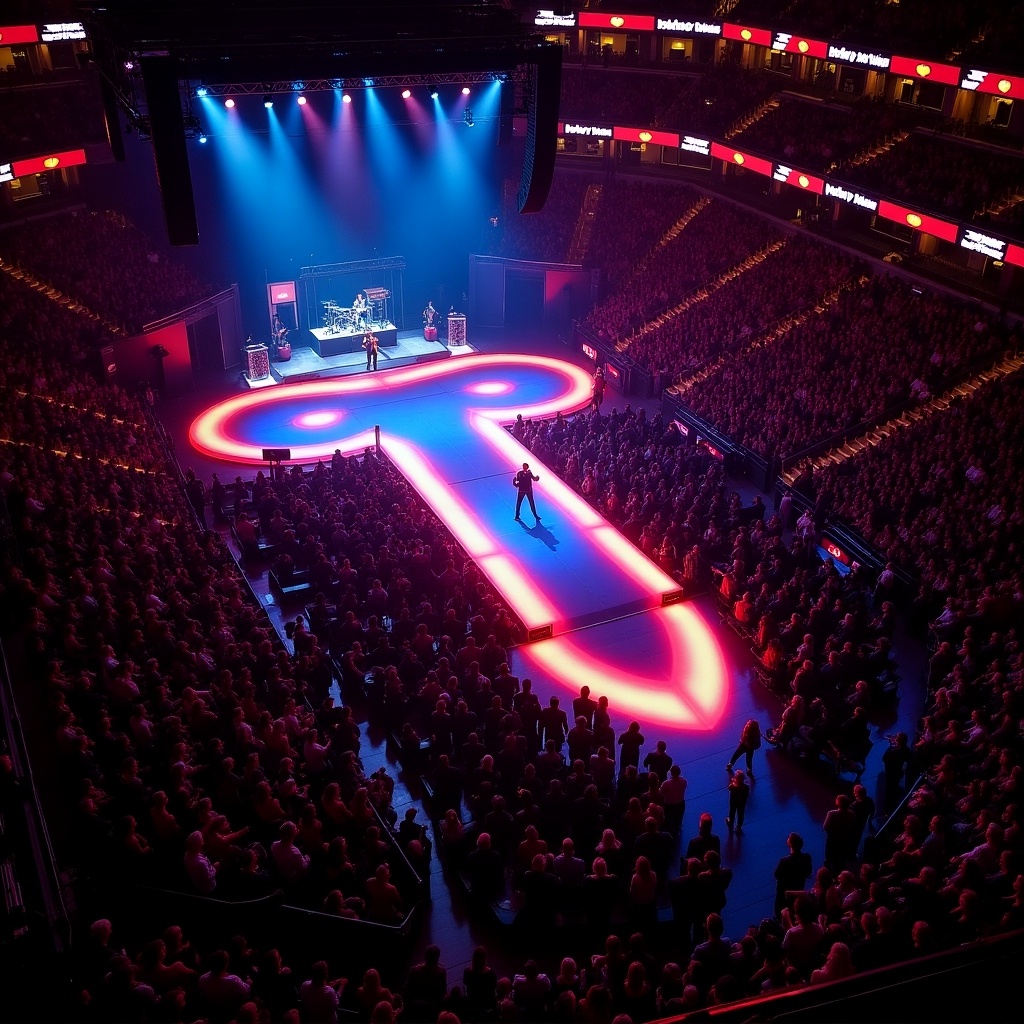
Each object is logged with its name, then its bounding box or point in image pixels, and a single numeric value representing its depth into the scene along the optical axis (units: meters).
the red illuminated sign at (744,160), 28.22
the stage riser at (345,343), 30.27
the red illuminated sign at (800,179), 26.24
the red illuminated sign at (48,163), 25.28
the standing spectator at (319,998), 7.81
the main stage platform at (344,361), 28.64
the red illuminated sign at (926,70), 23.52
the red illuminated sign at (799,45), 27.47
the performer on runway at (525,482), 19.22
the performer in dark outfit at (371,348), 28.59
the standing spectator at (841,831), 10.93
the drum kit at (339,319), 30.88
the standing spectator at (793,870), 10.43
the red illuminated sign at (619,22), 32.09
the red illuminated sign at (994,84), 21.92
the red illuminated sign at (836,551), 17.58
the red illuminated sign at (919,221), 22.31
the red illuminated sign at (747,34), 29.42
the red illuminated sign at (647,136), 31.27
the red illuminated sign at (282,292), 30.27
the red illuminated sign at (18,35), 25.83
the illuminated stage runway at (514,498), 15.54
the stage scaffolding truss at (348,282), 31.16
